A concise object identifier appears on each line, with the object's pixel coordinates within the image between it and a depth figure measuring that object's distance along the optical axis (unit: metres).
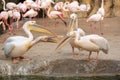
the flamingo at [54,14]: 14.36
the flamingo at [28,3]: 15.42
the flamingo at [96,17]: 13.27
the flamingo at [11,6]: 14.75
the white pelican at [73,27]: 9.82
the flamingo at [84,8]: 14.62
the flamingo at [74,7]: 14.46
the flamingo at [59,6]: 15.61
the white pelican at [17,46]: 9.44
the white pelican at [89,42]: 9.49
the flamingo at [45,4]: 15.36
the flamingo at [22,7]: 14.84
